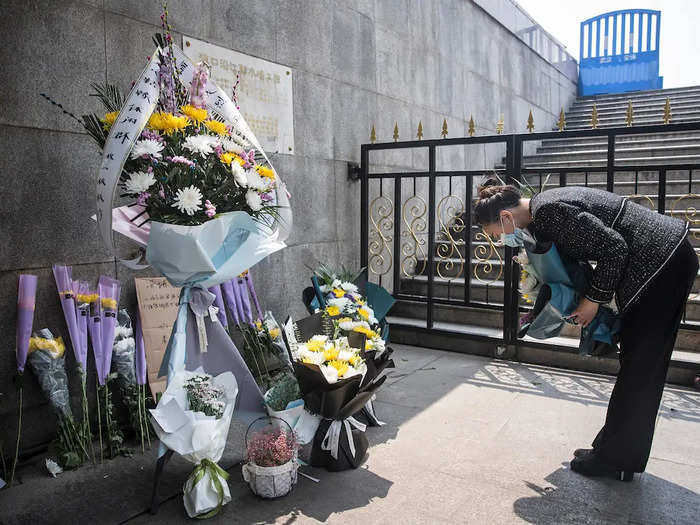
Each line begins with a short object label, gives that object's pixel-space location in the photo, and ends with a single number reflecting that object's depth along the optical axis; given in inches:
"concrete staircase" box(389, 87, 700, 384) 206.2
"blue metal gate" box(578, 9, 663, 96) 549.0
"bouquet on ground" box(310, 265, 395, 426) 141.0
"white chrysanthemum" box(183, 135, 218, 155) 110.7
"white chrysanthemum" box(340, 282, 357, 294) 159.2
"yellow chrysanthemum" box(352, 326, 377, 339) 142.4
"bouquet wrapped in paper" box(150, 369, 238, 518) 109.6
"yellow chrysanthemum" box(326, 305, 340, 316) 147.1
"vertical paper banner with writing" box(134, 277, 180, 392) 159.3
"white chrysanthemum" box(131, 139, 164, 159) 107.1
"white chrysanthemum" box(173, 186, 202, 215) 109.0
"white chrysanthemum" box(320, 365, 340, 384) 121.2
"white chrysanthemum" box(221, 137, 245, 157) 117.3
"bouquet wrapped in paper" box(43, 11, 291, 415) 108.1
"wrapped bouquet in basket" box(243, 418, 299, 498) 115.3
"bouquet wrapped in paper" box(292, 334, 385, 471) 123.2
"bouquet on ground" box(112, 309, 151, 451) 145.1
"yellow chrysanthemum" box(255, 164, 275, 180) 121.8
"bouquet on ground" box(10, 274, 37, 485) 128.1
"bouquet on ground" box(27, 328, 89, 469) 130.7
